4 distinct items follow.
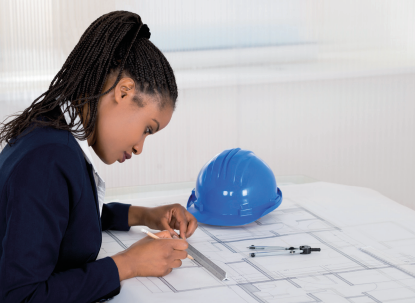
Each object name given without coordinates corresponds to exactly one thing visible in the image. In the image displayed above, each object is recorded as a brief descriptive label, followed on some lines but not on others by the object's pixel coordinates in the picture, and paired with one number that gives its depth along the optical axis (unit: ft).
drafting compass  8.50
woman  7.37
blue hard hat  9.18
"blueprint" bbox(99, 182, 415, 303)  7.85
